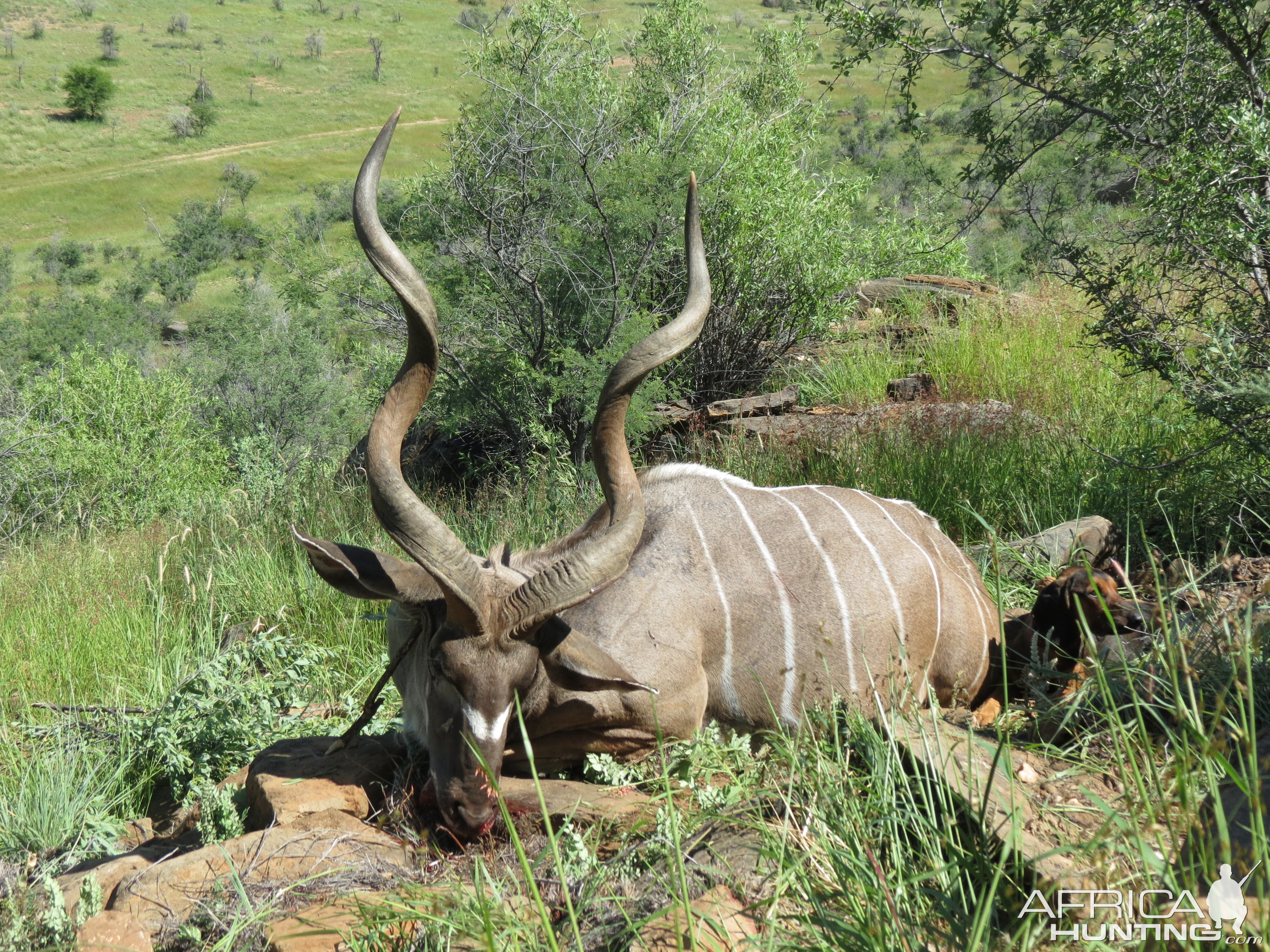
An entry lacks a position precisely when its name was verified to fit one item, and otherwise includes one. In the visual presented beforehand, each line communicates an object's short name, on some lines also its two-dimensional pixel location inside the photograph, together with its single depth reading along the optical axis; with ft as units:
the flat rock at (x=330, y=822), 9.58
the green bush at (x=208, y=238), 131.54
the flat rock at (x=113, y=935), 7.53
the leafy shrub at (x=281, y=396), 41.01
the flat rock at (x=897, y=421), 21.75
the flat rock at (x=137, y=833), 11.48
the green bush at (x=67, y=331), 69.46
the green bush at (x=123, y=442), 33.60
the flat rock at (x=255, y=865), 8.29
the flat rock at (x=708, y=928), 6.62
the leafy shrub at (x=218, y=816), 9.86
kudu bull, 10.08
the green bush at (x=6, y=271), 119.55
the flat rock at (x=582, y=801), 9.64
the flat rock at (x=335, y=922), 7.42
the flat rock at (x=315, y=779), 10.05
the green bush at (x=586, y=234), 26.32
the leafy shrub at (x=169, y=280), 115.44
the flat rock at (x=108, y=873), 8.90
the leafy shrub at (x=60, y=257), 135.03
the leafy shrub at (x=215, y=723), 12.48
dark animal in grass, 12.24
